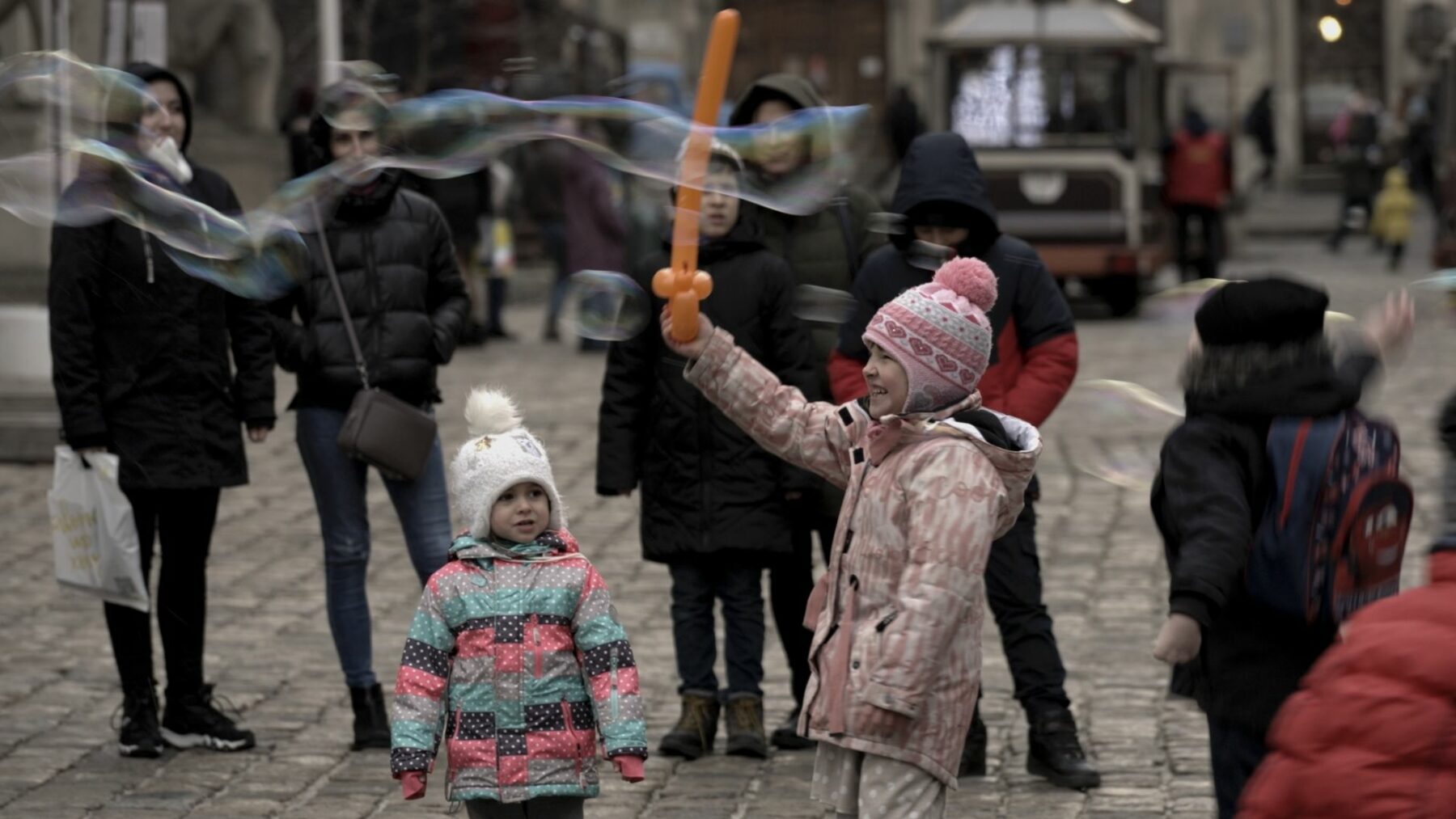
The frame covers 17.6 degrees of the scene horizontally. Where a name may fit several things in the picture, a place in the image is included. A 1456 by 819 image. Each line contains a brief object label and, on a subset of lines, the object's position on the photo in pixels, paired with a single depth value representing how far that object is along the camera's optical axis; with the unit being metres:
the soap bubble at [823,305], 12.97
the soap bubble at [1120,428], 10.60
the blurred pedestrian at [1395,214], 52.81
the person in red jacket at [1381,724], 6.36
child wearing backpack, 8.10
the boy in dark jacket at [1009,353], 12.44
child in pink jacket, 8.89
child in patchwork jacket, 9.42
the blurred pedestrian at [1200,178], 43.77
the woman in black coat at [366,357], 13.31
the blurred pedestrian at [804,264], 13.33
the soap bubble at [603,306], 11.70
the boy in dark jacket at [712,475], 13.03
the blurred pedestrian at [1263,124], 72.47
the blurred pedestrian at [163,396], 12.89
